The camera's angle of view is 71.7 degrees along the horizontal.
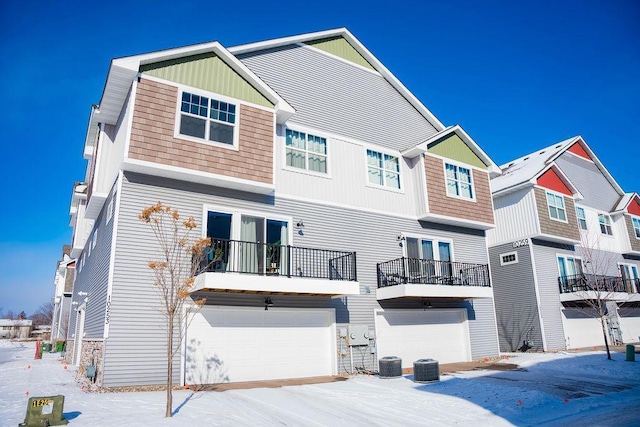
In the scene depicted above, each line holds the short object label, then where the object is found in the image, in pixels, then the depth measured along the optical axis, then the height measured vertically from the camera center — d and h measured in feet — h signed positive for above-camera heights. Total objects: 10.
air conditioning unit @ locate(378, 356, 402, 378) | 46.34 -4.15
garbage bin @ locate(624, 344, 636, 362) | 56.18 -4.10
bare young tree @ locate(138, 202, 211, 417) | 40.14 +6.90
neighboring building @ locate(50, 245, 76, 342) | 107.96 +8.75
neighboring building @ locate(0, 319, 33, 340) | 190.29 +2.69
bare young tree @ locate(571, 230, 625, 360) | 76.33 +8.07
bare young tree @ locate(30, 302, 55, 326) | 295.28 +14.09
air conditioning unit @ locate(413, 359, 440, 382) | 42.83 -4.23
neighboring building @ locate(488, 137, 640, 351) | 76.23 +11.29
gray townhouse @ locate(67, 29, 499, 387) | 40.81 +13.23
